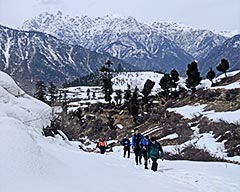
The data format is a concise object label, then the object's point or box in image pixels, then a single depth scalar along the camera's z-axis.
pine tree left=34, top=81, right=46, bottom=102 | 54.66
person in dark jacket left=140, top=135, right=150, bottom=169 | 15.54
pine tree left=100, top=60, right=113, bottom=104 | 78.94
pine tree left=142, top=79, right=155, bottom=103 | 67.56
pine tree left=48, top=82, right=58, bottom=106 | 85.32
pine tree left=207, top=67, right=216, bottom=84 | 61.28
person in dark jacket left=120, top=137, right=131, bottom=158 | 19.66
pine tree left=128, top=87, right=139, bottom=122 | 56.75
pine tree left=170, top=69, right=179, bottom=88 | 67.05
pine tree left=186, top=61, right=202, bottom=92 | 59.96
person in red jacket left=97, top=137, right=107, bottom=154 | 22.02
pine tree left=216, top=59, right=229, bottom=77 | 63.74
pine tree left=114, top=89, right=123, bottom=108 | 76.95
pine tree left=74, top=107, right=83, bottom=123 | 66.38
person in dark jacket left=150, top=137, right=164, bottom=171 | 14.81
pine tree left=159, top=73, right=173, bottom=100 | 66.69
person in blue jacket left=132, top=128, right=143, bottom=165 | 16.50
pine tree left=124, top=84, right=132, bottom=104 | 71.12
